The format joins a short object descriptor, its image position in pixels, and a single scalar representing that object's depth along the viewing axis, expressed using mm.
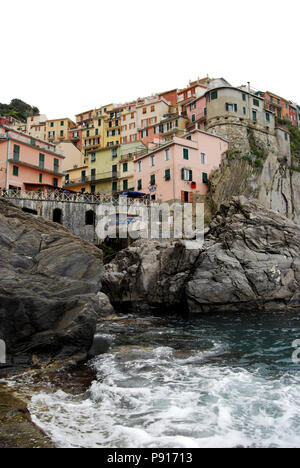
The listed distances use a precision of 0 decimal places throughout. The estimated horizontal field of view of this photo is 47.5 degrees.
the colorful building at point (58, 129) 84875
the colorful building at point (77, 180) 59844
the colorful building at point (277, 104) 65688
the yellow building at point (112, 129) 71875
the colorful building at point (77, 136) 80394
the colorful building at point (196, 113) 54288
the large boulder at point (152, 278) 24891
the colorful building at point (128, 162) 54188
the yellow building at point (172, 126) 56131
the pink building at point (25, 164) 40938
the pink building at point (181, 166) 42375
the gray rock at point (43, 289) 9031
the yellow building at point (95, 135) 74062
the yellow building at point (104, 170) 56812
